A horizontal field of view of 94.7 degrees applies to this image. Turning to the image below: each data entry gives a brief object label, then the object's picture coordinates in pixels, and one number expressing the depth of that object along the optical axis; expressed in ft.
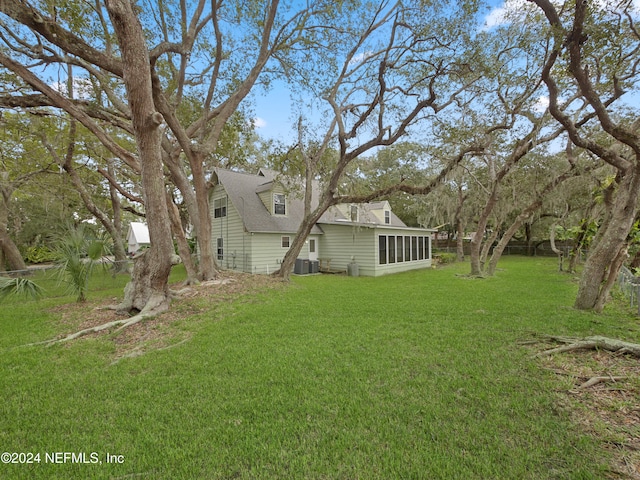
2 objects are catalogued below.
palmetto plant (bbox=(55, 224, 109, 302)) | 22.85
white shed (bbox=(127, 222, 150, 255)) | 128.77
